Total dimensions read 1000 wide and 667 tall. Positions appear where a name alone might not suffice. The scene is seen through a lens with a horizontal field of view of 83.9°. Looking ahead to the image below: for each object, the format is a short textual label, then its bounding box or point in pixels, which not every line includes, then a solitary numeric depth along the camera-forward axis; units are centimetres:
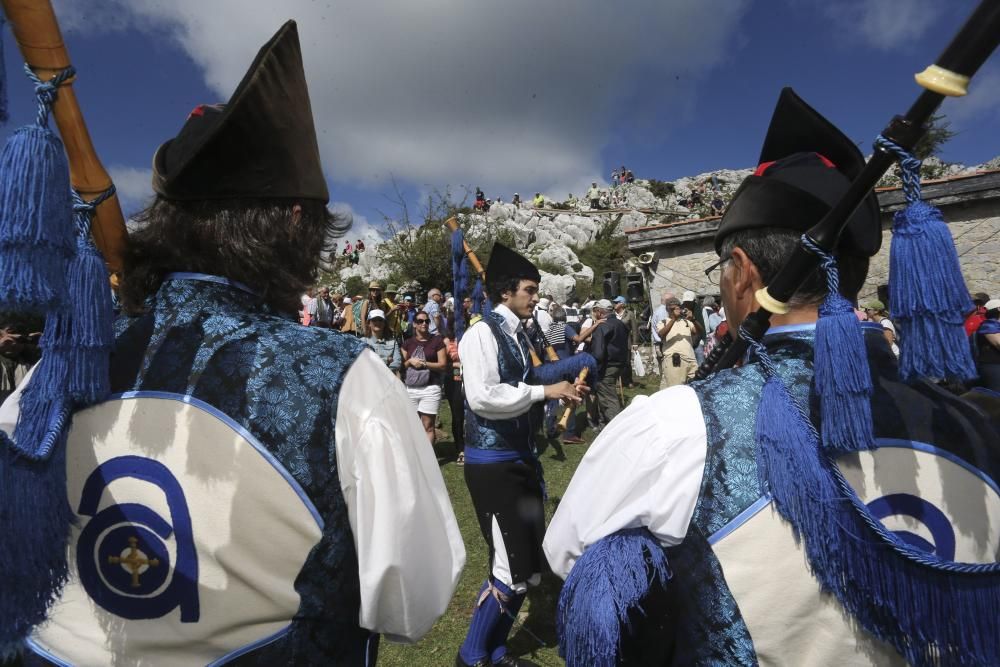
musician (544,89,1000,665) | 105
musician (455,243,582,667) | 288
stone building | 930
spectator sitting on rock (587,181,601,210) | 5550
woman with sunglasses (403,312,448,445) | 645
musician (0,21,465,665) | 107
